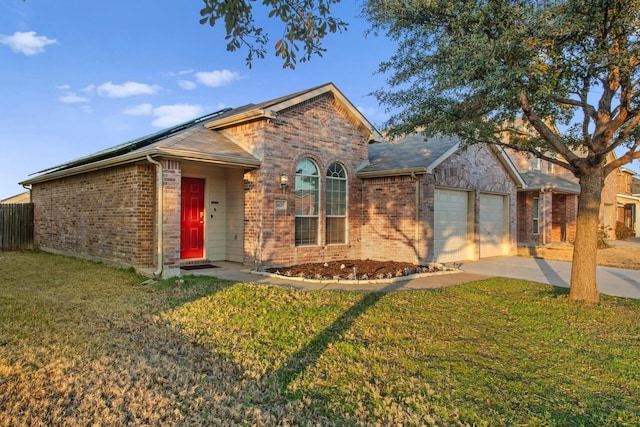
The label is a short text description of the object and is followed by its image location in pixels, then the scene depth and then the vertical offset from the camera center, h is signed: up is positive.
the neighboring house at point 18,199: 26.76 +1.16
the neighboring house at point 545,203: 19.42 +0.80
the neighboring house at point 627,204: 30.80 +1.19
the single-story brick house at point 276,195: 9.91 +0.65
